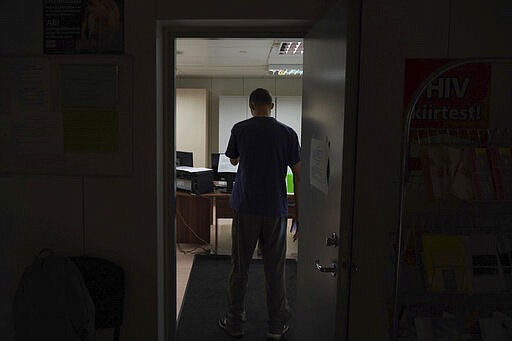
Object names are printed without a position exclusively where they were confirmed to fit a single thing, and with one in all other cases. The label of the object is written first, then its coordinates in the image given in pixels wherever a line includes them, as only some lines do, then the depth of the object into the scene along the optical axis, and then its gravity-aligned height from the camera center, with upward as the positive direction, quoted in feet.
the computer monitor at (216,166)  15.55 -1.08
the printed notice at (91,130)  6.87 +0.07
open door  4.79 -0.45
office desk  15.07 -2.98
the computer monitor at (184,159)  15.49 -0.84
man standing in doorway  8.67 -1.35
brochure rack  4.81 -1.24
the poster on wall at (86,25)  6.69 +1.75
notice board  6.79 +0.31
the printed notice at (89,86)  6.75 +0.78
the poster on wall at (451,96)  5.78 +0.64
